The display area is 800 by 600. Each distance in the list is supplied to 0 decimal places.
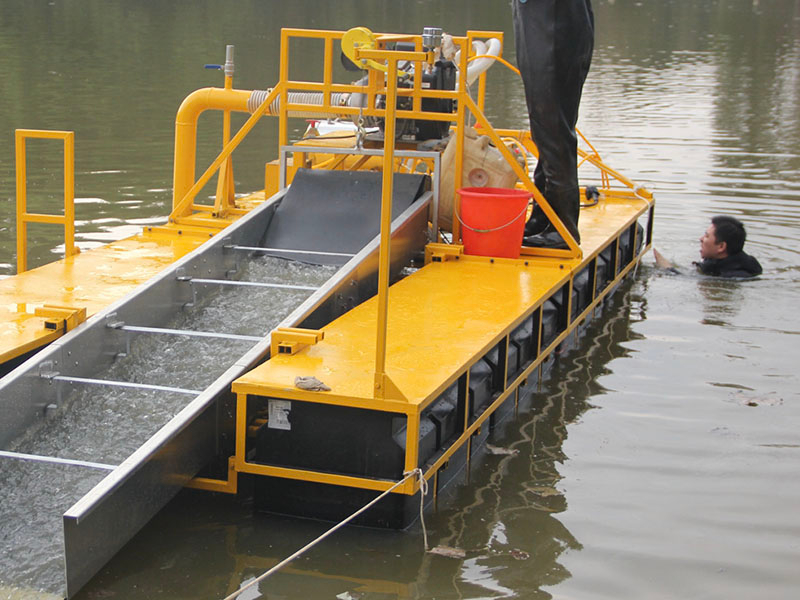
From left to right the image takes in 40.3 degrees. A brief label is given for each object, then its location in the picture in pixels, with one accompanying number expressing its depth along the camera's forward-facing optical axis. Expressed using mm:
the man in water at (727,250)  9359
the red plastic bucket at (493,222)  7055
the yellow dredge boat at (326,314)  4582
